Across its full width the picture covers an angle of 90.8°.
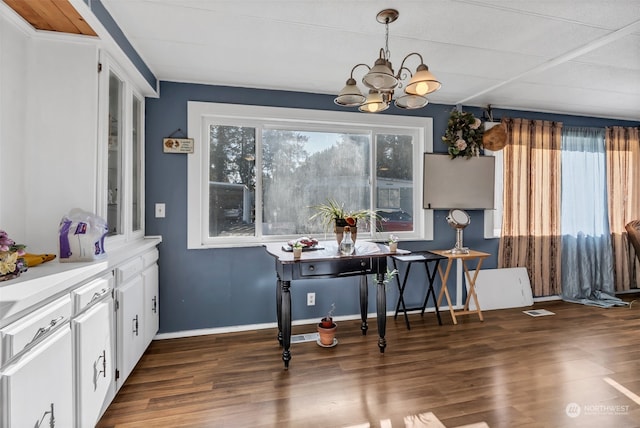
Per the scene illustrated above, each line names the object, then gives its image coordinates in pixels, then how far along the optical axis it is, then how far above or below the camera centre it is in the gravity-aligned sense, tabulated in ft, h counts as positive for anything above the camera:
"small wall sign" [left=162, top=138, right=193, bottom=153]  9.60 +2.15
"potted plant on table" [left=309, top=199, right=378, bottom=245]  8.68 -0.11
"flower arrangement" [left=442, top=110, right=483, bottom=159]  11.61 +3.07
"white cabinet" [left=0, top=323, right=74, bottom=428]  3.47 -2.12
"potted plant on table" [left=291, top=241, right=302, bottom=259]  7.54 -0.87
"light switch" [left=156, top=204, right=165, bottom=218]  9.64 +0.12
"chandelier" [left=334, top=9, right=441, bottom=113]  5.86 +2.54
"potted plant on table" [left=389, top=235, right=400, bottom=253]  8.80 -0.81
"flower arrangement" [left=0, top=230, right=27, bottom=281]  4.17 -0.60
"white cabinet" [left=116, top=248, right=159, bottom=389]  6.58 -2.22
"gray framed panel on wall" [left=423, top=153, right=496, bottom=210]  11.78 +1.31
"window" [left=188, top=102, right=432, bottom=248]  10.12 +1.58
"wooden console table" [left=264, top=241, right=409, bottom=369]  7.69 -1.33
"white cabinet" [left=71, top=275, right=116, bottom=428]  4.94 -2.30
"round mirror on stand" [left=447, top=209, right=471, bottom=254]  11.37 -0.20
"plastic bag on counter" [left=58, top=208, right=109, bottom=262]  5.42 -0.40
